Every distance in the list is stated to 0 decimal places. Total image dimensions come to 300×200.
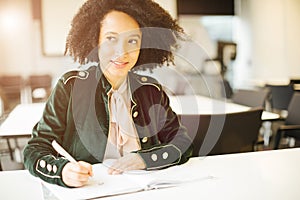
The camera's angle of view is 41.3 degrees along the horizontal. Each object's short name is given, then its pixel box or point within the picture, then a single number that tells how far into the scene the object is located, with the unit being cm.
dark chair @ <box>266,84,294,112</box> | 429
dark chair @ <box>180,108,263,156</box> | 182
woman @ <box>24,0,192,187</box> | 150
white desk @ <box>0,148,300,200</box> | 122
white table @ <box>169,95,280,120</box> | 179
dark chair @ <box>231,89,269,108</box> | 297
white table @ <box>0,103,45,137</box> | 174
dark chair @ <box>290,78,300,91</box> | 472
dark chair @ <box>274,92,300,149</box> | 296
